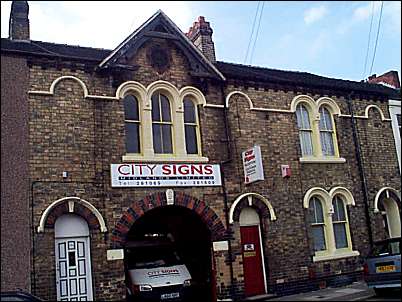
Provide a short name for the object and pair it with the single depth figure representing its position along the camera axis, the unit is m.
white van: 12.75
